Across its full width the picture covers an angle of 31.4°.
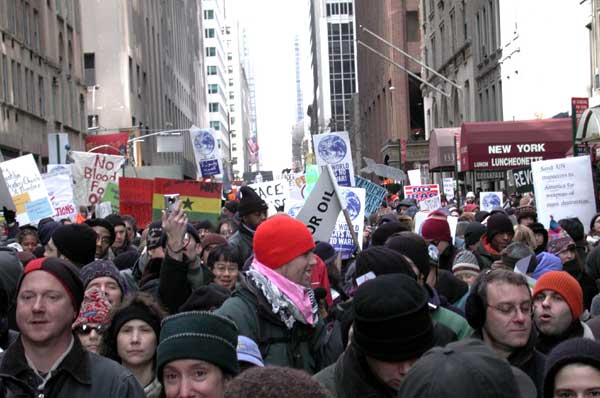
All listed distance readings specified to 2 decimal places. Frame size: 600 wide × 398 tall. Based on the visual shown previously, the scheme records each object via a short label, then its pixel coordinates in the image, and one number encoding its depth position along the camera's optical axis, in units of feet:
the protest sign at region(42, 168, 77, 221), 57.36
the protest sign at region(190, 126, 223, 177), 98.95
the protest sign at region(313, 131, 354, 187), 53.72
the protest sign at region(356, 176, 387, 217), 48.91
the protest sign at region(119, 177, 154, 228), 55.88
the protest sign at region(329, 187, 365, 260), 38.27
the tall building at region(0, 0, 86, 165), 115.85
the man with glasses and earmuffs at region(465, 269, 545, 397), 16.56
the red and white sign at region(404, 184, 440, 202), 79.20
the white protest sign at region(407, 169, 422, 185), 109.36
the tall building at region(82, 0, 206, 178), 196.85
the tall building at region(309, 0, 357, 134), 458.50
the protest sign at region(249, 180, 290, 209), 62.54
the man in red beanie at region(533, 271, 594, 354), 18.93
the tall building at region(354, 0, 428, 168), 209.36
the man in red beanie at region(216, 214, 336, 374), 16.72
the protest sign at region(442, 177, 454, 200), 103.30
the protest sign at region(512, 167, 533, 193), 62.39
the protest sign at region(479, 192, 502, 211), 66.21
